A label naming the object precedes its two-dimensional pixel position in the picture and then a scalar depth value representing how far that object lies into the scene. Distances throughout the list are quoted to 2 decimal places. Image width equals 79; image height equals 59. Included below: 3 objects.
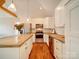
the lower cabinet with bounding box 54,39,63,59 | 1.52
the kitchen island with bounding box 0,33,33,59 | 1.10
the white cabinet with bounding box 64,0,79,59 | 0.96
